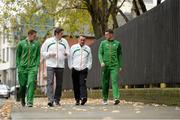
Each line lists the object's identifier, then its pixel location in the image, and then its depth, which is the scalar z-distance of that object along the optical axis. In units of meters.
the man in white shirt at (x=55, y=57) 14.62
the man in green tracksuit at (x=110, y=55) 15.23
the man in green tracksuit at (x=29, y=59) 14.39
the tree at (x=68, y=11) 32.12
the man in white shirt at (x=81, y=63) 15.30
